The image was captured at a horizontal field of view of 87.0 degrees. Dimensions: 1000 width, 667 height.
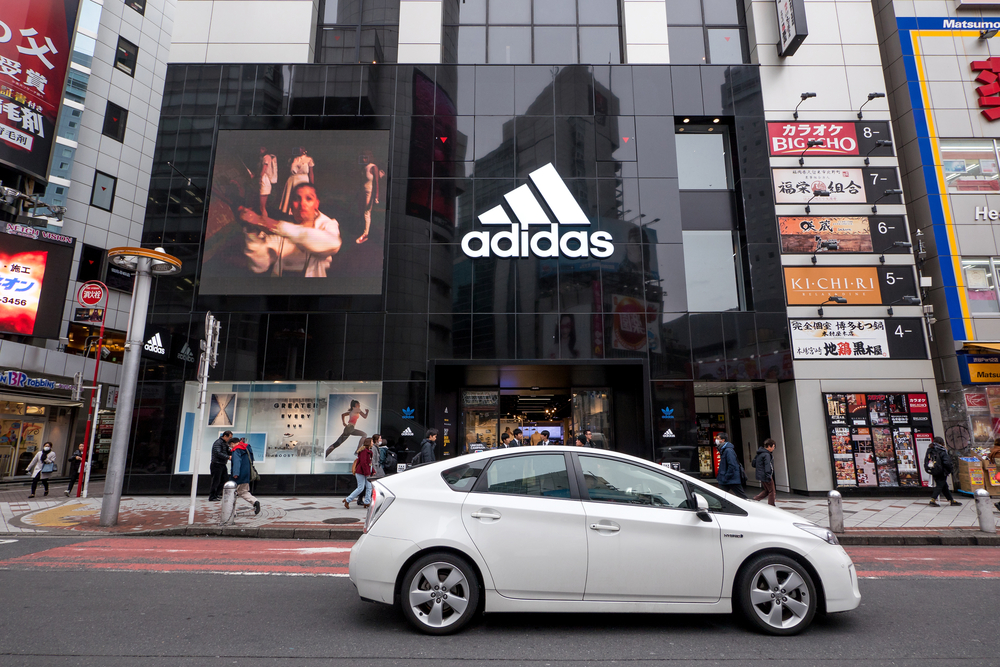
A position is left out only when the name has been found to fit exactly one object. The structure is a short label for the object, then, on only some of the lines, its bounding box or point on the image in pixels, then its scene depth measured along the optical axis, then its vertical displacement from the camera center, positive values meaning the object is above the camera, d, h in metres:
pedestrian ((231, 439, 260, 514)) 10.94 -0.57
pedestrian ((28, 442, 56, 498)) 15.62 -0.69
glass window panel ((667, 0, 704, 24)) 18.52 +14.72
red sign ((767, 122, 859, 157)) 17.16 +9.63
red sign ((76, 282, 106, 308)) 18.06 +4.95
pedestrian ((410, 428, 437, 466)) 12.29 -0.25
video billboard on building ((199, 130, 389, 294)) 16.08 +6.96
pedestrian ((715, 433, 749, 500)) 11.18 -0.72
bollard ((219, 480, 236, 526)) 9.72 -1.17
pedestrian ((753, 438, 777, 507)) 11.52 -0.69
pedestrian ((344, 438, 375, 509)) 12.26 -0.68
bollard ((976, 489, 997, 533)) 9.30 -1.36
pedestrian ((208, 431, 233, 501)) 13.56 -0.64
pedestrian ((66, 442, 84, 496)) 17.45 -0.94
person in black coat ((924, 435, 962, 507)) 12.87 -0.76
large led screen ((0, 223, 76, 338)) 21.27 +6.61
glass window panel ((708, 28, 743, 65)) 18.30 +13.43
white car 4.28 -0.97
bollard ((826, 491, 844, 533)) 9.17 -1.34
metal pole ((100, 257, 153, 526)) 10.18 +0.88
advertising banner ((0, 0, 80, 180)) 21.34 +15.05
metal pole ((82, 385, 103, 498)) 16.11 -0.69
